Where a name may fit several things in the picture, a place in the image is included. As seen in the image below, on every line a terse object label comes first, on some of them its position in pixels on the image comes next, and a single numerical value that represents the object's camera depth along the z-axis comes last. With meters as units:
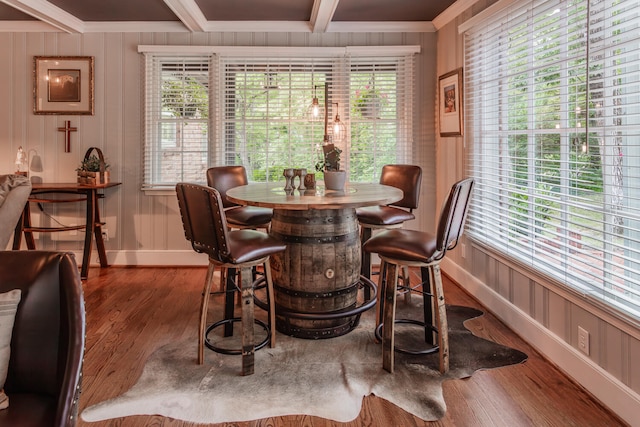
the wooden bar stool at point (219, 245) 2.04
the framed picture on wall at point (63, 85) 4.20
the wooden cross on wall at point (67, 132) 4.21
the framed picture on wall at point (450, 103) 3.70
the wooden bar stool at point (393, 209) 3.12
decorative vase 2.68
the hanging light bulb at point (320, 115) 4.26
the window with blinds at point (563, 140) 1.92
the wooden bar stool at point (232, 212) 2.65
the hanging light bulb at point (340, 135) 4.15
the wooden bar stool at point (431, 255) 2.12
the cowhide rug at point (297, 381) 1.89
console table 3.79
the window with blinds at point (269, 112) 4.25
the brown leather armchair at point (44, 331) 1.10
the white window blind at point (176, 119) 4.25
